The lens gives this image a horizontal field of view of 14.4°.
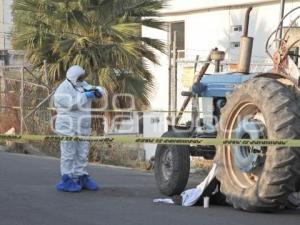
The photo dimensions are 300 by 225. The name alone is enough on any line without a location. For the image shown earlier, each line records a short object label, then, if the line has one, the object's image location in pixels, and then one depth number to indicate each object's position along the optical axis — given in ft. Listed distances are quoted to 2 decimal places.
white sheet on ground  47.60
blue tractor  40.79
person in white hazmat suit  55.39
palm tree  93.65
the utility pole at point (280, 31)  48.38
